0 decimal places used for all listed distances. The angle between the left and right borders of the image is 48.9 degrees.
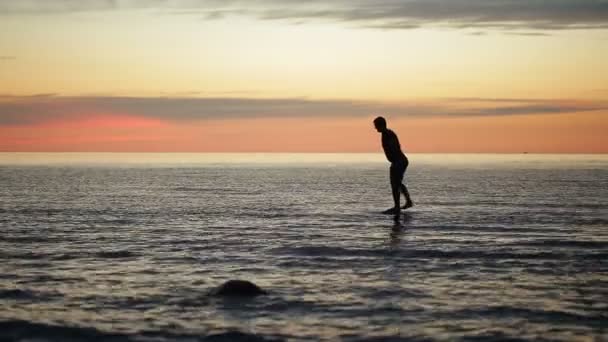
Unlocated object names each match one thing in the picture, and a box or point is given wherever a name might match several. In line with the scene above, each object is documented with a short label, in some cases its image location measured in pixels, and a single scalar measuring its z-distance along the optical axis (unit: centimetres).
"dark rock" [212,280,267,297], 1049
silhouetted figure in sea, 2088
